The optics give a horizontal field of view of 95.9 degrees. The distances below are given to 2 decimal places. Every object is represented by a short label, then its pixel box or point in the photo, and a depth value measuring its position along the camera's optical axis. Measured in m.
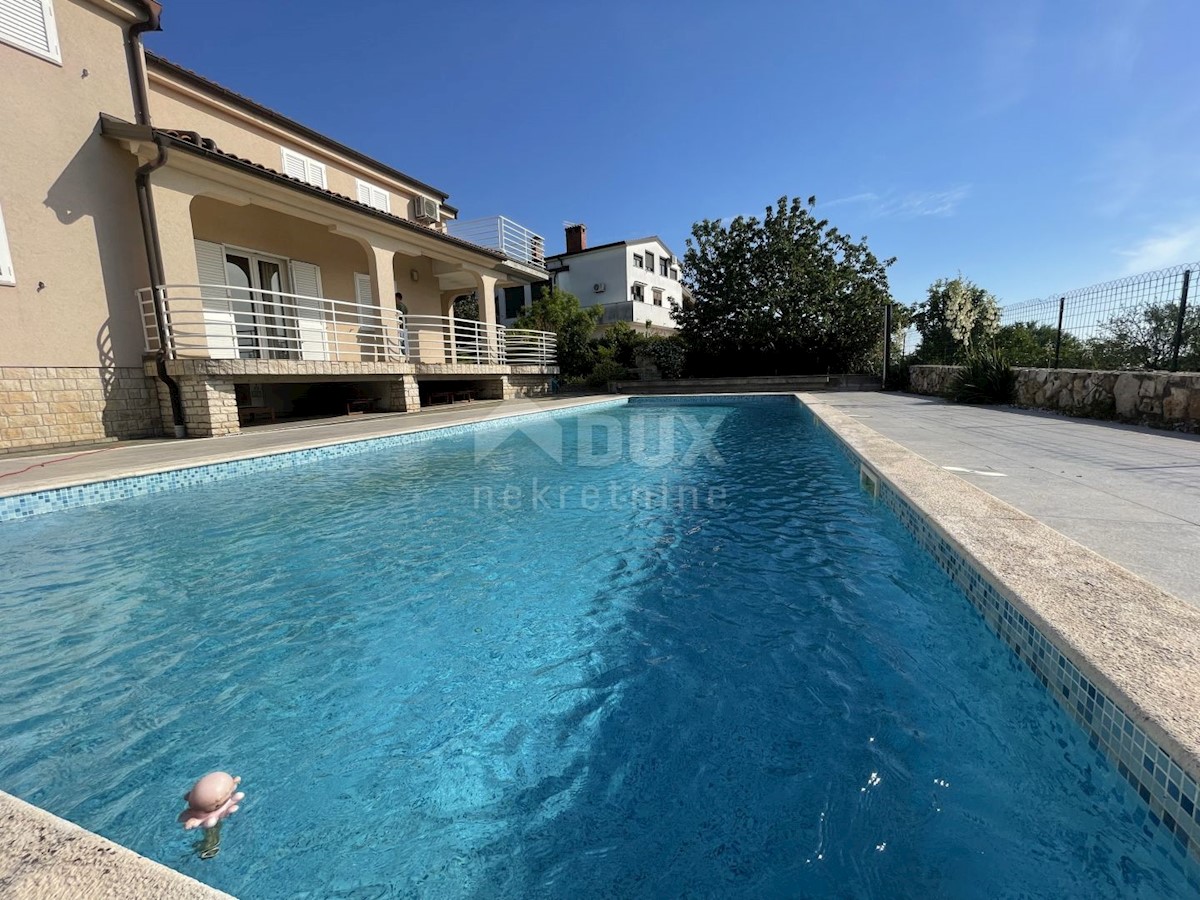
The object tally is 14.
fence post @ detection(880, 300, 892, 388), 16.88
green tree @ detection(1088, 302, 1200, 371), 7.60
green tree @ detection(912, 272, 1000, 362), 15.28
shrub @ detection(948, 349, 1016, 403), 11.00
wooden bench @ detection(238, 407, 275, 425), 11.99
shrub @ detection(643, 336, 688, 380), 21.72
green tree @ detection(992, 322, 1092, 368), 9.98
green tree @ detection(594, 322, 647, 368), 22.38
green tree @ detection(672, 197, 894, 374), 19.83
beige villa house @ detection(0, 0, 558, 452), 7.99
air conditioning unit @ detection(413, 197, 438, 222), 17.17
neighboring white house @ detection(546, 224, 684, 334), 29.41
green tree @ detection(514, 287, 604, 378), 22.41
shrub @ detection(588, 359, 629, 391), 21.42
